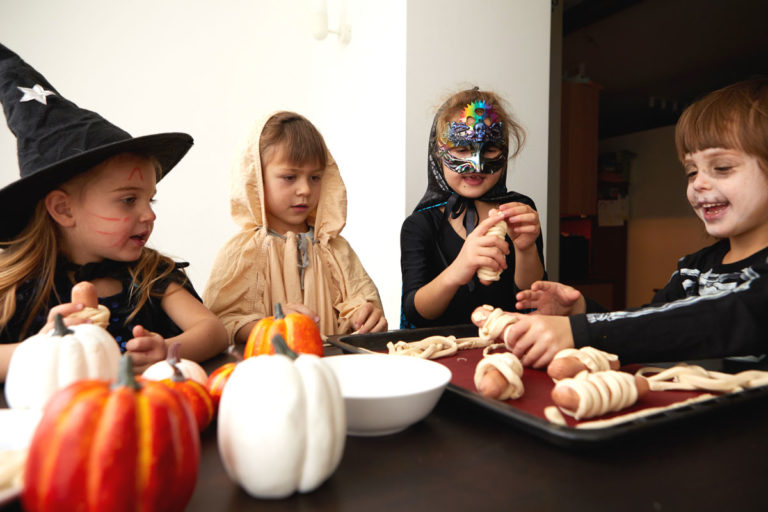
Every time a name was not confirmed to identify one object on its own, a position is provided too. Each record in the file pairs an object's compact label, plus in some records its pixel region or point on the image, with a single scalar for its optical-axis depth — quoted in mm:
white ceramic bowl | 521
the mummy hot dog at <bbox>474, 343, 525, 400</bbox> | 642
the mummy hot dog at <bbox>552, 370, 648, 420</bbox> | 574
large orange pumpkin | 323
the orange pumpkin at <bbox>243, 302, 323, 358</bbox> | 784
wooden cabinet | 3697
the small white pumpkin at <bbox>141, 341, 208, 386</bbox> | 600
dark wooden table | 417
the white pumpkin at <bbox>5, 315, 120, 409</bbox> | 571
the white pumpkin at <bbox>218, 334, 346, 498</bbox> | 402
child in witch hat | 1087
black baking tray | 493
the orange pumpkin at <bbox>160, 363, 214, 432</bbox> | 545
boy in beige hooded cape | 1589
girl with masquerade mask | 1494
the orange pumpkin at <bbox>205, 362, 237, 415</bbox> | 608
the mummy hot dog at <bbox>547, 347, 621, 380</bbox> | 703
